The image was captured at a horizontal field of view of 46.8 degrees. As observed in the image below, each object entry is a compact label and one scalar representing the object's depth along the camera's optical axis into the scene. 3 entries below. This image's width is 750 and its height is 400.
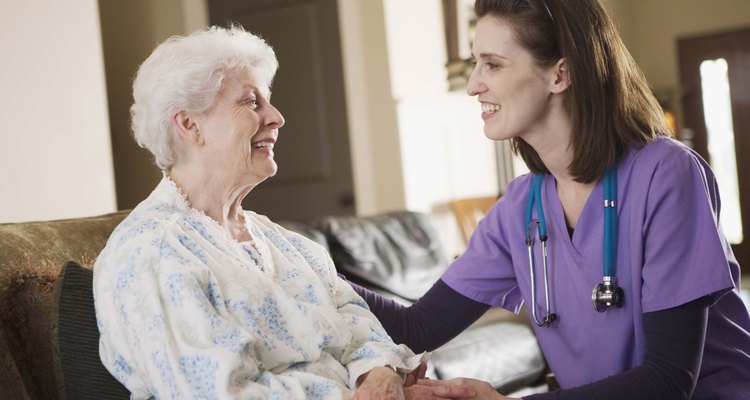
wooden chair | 5.08
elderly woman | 1.33
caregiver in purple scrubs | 1.47
